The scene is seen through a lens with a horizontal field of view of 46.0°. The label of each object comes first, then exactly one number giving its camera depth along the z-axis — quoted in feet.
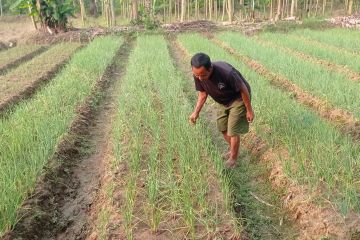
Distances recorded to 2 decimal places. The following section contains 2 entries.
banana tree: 56.85
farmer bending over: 12.62
